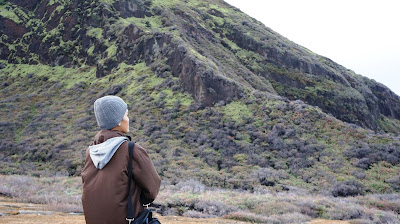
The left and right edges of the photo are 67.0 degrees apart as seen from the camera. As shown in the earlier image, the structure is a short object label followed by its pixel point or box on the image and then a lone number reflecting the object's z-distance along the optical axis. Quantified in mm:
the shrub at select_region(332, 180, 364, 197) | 16719
